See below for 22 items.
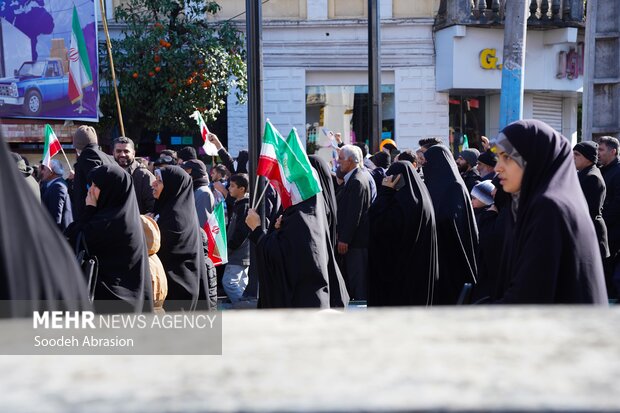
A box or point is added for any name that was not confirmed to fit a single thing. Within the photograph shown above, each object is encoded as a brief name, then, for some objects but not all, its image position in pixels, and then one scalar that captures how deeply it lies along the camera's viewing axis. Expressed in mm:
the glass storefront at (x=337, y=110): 21047
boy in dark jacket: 9625
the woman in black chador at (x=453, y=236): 7383
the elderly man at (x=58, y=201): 8781
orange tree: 18094
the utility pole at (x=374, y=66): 14148
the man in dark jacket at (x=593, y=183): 8492
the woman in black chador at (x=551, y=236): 3338
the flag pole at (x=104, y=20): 11681
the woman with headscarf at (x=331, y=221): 6100
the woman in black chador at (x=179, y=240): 6883
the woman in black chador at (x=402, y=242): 7090
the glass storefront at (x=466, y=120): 21641
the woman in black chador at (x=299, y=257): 5766
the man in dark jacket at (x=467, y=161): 11475
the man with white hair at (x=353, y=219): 9797
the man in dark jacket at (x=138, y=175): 8781
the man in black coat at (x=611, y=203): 8930
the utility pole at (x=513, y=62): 11695
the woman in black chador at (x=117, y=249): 5371
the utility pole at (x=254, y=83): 8508
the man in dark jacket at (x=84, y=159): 8305
